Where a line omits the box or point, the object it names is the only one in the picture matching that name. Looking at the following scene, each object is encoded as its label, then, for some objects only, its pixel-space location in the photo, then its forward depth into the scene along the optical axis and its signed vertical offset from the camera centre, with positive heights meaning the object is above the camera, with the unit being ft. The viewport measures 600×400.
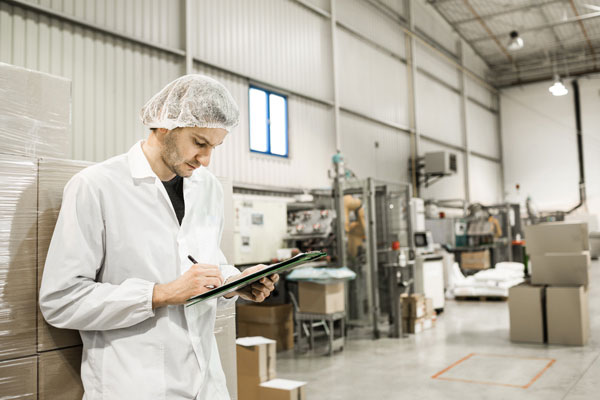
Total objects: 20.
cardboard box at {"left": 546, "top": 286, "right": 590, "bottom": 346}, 16.19 -2.82
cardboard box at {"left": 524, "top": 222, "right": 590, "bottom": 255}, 16.86 -0.30
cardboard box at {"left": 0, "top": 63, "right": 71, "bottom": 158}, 4.49 +1.21
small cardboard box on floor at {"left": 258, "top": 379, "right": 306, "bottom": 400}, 10.18 -3.19
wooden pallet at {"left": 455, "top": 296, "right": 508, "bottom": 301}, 28.04 -3.83
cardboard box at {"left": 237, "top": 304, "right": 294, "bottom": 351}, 18.02 -3.14
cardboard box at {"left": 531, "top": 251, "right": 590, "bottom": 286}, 16.42 -1.33
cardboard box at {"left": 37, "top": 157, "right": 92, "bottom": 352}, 4.43 +0.21
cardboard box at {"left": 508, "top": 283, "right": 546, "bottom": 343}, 16.83 -2.80
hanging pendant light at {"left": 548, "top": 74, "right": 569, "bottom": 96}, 30.86 +8.66
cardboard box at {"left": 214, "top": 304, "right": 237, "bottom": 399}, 6.36 -1.37
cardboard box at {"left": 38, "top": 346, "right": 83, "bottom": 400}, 4.40 -1.21
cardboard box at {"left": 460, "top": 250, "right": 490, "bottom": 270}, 33.76 -1.97
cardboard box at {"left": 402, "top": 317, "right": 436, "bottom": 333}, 20.08 -3.74
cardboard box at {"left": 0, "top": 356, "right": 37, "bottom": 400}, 4.18 -1.17
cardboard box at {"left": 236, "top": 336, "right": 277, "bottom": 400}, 10.77 -2.83
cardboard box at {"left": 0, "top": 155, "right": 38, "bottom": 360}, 4.24 -0.13
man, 3.96 -0.20
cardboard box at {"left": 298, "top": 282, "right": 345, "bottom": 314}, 17.22 -2.20
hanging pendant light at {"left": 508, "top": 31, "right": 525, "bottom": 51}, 35.47 +13.24
